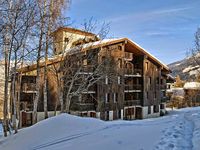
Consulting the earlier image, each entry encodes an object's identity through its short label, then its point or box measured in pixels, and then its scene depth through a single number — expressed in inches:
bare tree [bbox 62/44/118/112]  529.3
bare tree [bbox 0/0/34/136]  407.9
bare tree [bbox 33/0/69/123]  464.1
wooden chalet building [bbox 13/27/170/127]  563.7
